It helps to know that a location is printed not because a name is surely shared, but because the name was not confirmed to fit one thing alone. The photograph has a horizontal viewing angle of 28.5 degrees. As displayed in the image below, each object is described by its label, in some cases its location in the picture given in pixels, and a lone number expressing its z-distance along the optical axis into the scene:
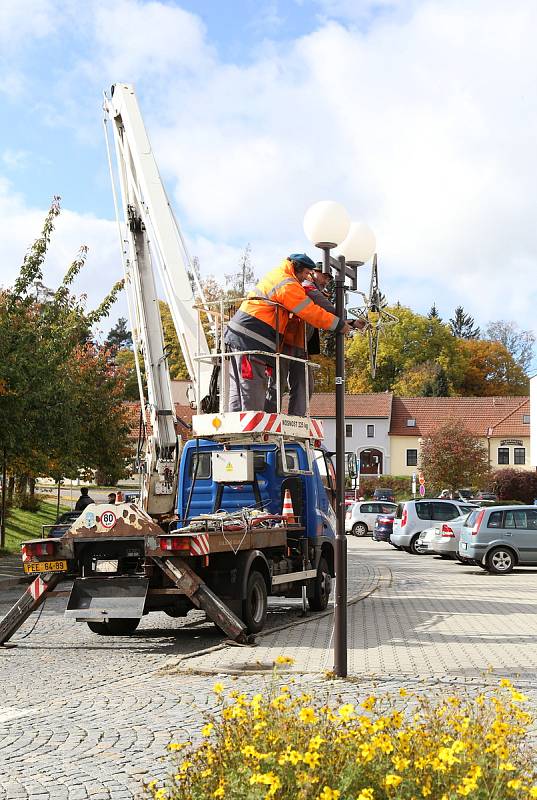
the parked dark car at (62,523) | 24.28
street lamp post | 9.11
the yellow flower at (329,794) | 3.99
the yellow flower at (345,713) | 4.80
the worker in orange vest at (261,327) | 11.86
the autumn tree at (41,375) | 23.25
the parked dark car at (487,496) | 61.84
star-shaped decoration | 10.68
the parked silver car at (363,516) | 46.59
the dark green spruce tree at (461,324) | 123.81
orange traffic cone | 13.88
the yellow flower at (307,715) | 4.73
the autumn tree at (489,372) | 102.75
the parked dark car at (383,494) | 71.81
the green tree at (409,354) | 96.81
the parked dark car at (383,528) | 40.09
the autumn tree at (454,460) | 64.38
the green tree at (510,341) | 104.94
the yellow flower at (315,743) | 4.38
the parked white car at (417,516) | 32.56
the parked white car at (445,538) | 29.19
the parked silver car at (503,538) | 24.45
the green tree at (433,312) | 115.67
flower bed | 4.23
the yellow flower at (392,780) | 4.11
